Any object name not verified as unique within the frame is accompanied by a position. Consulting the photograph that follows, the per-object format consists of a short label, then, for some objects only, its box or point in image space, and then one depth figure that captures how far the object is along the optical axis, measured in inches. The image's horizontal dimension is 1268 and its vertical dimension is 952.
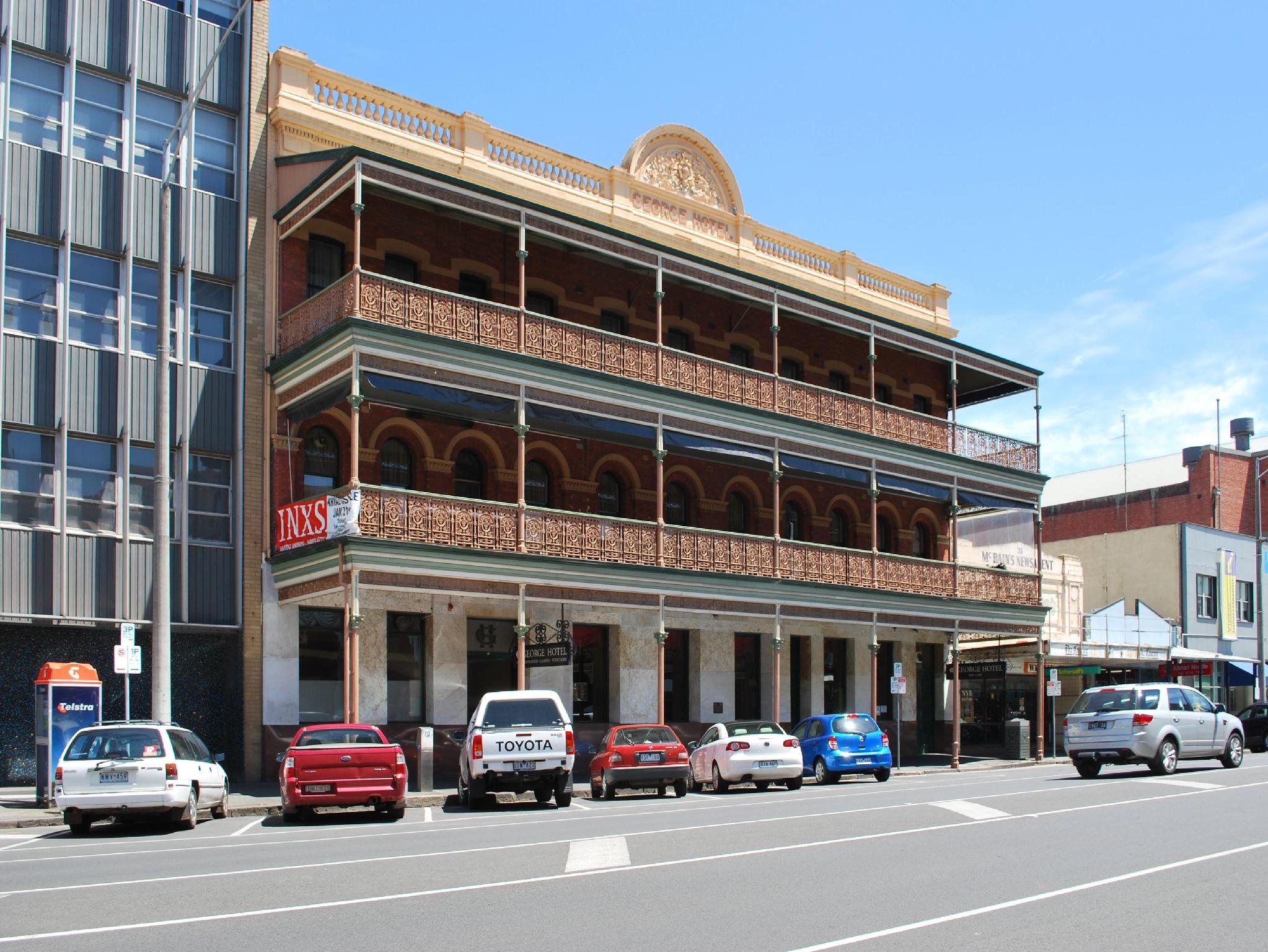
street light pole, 749.3
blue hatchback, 964.0
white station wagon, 619.5
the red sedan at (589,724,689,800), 817.5
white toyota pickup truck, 731.4
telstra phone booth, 750.5
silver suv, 891.4
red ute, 662.5
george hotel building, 928.9
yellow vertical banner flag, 1963.6
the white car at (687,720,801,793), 869.8
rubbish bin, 1338.6
